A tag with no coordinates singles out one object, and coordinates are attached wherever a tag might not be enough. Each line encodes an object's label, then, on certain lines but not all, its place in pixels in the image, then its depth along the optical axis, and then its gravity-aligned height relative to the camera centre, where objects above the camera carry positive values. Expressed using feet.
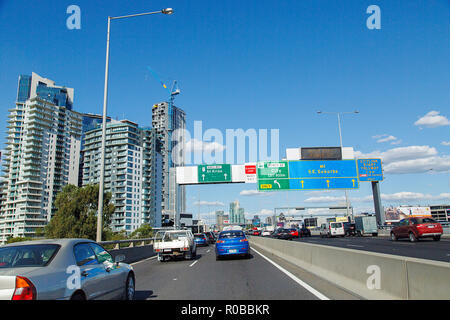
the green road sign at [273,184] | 126.11 +11.37
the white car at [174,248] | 59.21 -5.02
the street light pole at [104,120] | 53.93 +16.34
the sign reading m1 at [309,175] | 124.16 +14.22
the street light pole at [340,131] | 158.92 +37.93
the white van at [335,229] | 155.33 -6.63
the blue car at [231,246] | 57.82 -4.89
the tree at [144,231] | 321.56 -12.34
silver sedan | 13.67 -2.32
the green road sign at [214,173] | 139.95 +17.49
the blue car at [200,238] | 116.71 -7.11
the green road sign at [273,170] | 126.85 +16.80
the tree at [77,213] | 193.57 +4.08
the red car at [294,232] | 150.20 -7.60
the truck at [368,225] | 147.23 -4.92
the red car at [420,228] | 81.76 -3.90
